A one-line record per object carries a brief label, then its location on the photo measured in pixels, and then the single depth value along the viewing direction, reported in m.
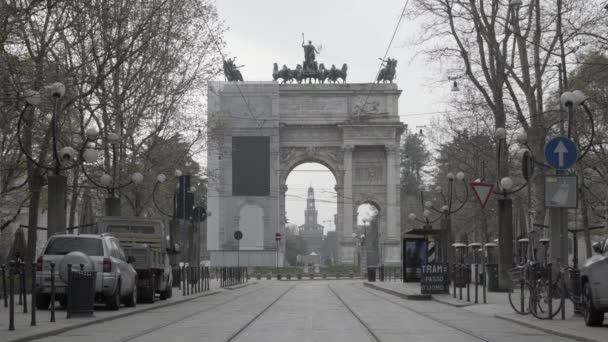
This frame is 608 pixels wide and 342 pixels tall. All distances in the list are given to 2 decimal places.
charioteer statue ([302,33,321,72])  95.56
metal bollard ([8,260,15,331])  17.23
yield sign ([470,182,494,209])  26.38
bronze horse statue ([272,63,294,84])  95.19
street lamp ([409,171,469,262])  39.91
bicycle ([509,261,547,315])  20.98
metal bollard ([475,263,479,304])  28.83
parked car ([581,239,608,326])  17.77
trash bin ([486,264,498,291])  38.38
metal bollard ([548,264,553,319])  20.11
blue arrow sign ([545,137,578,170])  20.53
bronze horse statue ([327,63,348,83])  95.44
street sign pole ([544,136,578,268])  20.55
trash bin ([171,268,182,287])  47.84
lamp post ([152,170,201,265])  40.06
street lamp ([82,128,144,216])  34.00
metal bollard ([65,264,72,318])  20.54
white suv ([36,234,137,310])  23.08
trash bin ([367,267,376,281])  61.84
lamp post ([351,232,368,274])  87.53
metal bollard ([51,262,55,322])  19.56
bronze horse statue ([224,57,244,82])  90.05
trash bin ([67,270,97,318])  20.92
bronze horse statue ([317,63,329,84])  95.38
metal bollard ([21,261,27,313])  20.79
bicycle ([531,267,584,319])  20.17
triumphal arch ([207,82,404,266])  88.94
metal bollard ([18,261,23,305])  21.68
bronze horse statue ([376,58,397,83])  94.25
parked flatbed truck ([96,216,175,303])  29.42
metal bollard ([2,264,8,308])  19.55
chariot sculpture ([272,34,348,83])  95.31
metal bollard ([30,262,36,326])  18.39
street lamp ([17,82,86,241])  27.73
